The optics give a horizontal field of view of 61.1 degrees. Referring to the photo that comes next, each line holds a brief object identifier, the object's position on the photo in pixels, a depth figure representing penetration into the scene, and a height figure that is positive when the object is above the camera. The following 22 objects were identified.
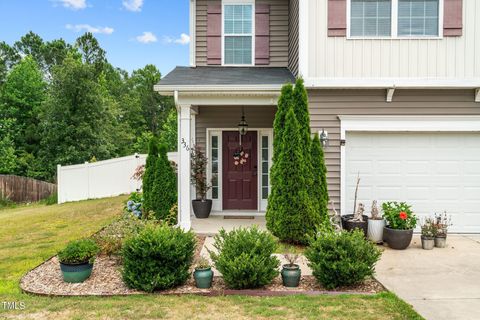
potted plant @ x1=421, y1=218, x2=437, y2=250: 6.83 -1.29
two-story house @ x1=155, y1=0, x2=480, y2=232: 7.61 +1.21
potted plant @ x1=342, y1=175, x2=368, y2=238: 6.98 -1.07
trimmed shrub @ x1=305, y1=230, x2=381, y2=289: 4.75 -1.19
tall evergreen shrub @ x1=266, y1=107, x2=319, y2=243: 6.73 -0.56
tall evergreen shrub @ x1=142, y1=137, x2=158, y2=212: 8.63 -0.39
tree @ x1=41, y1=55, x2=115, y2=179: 20.03 +1.99
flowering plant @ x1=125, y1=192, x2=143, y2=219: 9.11 -1.08
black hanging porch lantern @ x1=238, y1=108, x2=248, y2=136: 9.41 +0.73
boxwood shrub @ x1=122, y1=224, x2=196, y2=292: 4.77 -1.22
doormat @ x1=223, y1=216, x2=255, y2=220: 9.29 -1.35
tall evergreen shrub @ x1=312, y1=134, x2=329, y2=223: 6.91 -0.36
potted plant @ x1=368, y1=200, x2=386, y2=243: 7.00 -1.20
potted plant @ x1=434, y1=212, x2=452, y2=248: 6.91 -1.27
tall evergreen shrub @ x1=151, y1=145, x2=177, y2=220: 8.60 -0.68
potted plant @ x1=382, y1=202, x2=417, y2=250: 6.75 -1.12
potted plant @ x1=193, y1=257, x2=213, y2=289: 4.87 -1.42
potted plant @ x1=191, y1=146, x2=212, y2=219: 9.29 -0.56
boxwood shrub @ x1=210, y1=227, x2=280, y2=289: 4.72 -1.19
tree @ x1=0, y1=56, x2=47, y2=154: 22.48 +3.08
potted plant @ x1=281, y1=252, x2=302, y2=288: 4.89 -1.41
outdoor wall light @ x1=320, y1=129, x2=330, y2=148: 7.65 +0.40
